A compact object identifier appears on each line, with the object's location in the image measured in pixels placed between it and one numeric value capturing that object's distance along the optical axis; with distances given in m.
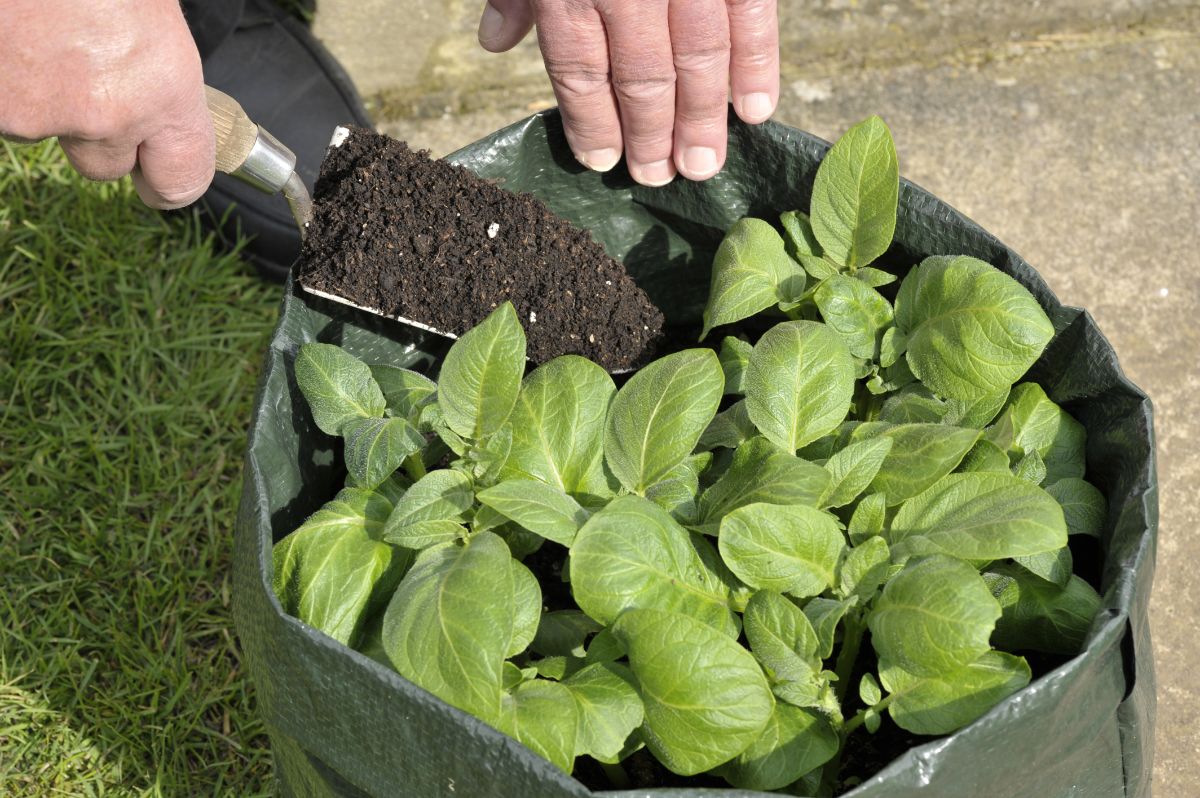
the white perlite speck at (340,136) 1.10
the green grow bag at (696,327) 0.74
